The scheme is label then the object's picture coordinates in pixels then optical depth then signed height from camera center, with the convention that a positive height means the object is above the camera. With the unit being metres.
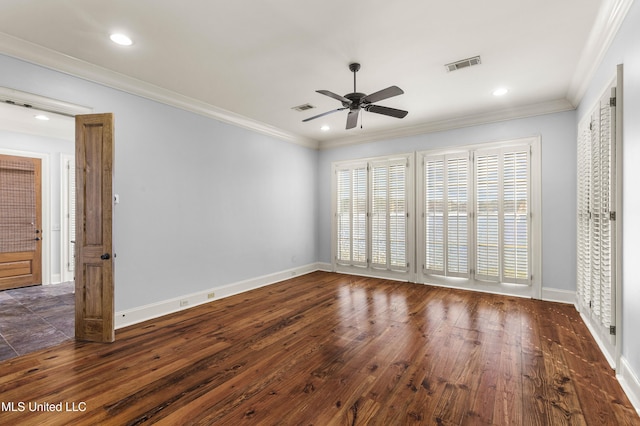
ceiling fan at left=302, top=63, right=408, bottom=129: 3.11 +1.17
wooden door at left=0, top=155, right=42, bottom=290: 5.20 -0.15
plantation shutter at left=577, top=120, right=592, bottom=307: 3.24 -0.05
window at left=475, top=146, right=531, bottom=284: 4.54 -0.04
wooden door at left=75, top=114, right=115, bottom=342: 3.11 -0.11
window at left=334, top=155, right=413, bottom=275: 5.67 -0.03
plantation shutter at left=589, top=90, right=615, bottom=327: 2.49 +0.01
